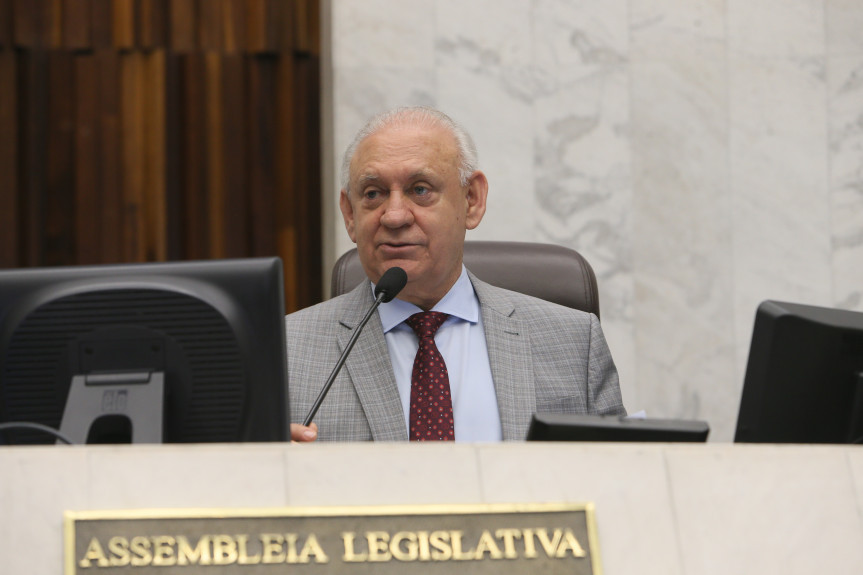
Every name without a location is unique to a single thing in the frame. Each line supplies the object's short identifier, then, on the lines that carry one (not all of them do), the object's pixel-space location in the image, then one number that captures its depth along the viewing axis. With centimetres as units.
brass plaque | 374
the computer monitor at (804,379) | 420
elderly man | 458
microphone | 447
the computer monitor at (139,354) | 415
